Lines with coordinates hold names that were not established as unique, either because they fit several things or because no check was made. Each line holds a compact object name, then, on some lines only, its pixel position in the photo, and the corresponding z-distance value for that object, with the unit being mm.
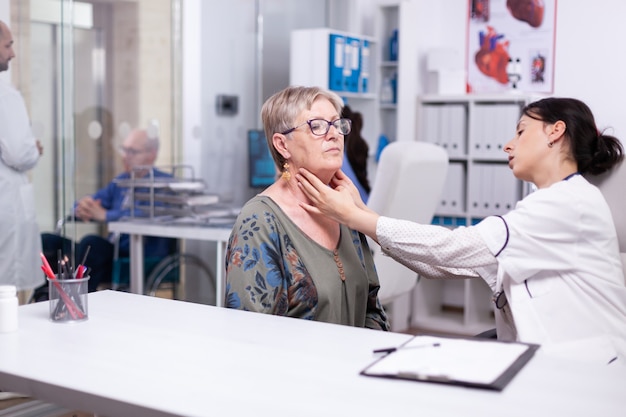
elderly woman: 2100
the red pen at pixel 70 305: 1896
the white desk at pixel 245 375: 1306
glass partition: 4062
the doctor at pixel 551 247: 2086
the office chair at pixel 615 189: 2348
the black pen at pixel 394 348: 1600
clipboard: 1415
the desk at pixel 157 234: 4219
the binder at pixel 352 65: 5461
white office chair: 3770
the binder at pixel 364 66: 5648
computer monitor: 5570
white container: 1793
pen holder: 1899
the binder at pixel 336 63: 5316
